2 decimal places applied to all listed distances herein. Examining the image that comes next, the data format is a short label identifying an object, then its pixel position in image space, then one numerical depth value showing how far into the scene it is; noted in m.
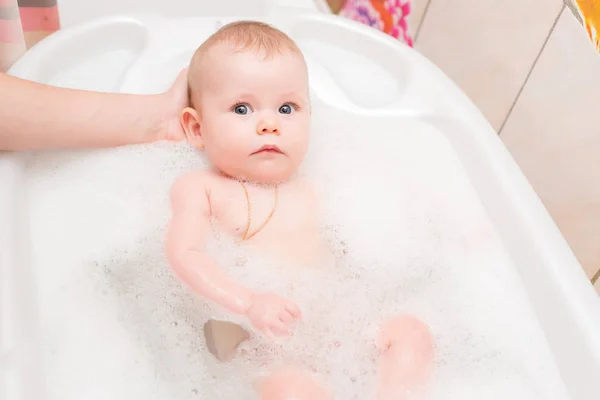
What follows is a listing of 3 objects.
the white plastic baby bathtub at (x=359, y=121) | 0.78
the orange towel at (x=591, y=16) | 0.89
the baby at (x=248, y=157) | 0.90
